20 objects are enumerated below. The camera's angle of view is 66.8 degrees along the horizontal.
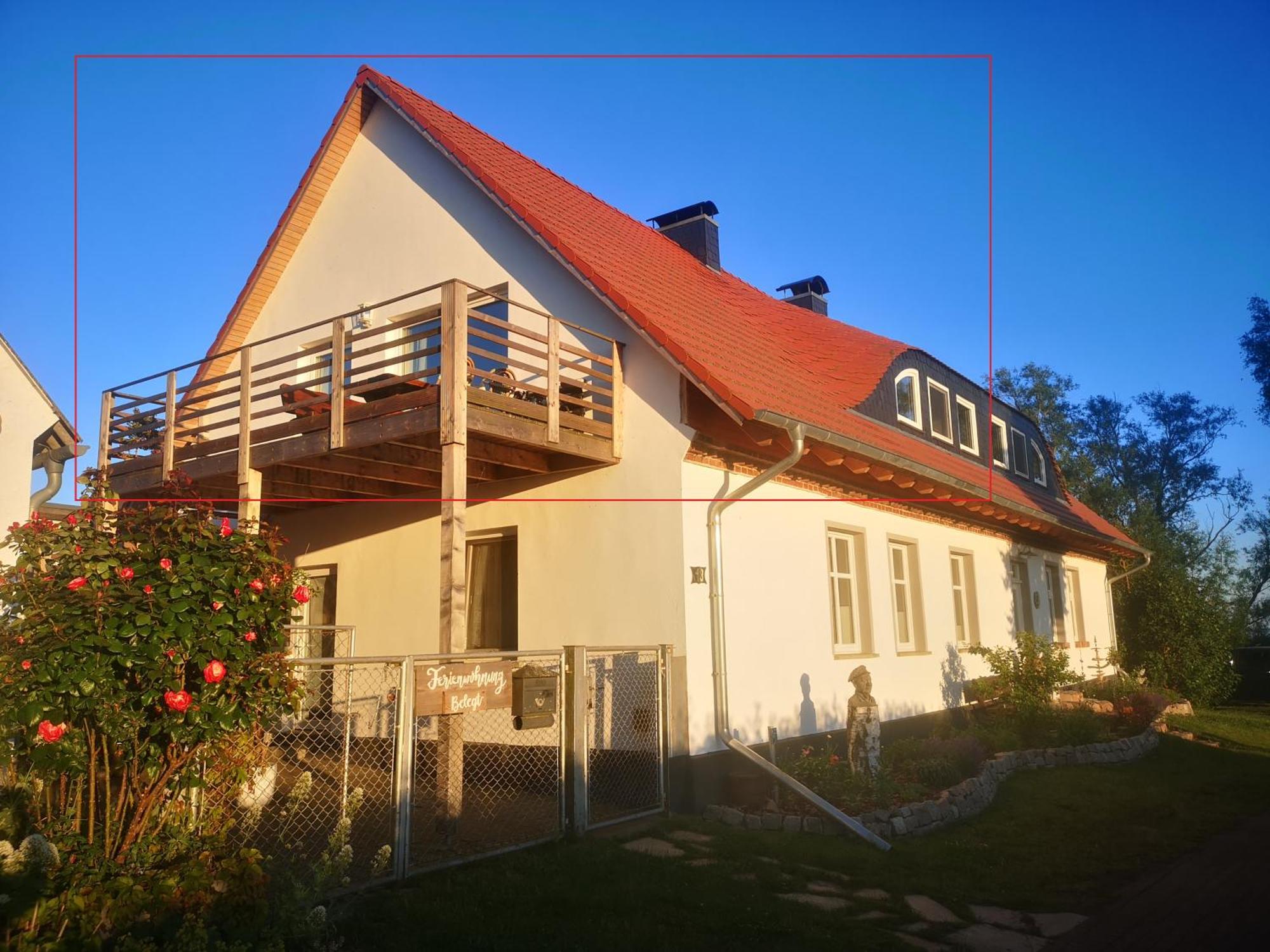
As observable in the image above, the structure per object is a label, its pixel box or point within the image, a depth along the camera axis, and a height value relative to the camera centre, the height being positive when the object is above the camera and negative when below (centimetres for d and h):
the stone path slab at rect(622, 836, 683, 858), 714 -142
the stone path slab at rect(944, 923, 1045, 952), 539 -164
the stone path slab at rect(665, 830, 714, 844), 764 -143
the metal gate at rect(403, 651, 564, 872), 692 -108
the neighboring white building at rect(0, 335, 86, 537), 1570 +403
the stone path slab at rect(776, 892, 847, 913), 603 -155
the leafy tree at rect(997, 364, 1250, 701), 3809 +772
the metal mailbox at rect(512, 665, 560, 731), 715 -29
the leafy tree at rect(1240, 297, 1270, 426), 2028 +620
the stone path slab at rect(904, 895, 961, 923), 590 -160
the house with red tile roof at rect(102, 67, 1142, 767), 895 +206
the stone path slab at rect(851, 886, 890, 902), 624 -157
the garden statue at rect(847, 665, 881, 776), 901 -72
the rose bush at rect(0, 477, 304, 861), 430 +4
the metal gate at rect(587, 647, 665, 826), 850 -68
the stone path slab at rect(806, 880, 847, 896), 635 -155
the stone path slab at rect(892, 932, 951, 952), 533 -161
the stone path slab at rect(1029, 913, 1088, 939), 569 -164
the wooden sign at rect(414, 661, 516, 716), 648 -18
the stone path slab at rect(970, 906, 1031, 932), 582 -164
